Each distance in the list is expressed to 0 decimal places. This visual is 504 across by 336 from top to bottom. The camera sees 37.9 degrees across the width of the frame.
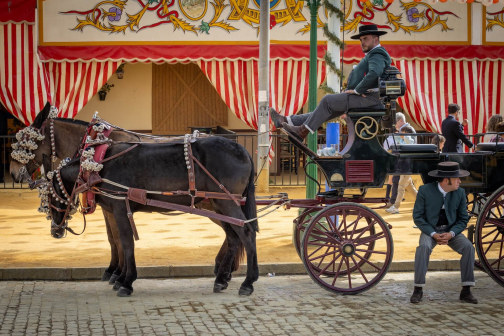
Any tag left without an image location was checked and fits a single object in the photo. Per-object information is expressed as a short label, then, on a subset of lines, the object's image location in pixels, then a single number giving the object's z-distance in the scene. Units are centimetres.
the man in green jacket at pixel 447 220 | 707
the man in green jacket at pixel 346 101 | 746
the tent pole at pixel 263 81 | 1502
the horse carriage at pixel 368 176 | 736
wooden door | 1895
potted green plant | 1889
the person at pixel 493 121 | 1129
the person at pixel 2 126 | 1930
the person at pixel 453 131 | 1202
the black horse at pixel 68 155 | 793
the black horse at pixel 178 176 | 749
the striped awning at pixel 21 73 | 1595
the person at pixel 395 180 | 1296
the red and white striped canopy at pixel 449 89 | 1684
